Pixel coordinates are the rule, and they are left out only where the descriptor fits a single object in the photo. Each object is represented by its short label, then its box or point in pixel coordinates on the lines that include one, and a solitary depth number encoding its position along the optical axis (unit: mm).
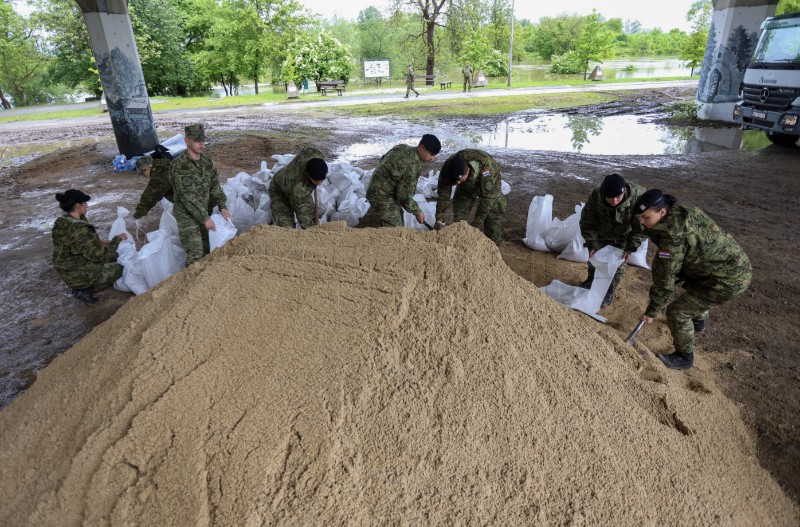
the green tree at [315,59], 23281
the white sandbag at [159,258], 3971
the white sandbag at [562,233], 4566
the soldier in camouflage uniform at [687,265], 2719
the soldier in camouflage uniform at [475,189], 4336
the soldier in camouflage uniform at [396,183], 4297
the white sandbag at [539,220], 4762
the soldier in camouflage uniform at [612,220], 3328
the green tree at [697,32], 21953
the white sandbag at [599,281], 3455
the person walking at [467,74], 21191
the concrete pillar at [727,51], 11562
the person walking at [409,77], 19891
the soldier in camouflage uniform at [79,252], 3941
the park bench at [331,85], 22312
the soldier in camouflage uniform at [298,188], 4129
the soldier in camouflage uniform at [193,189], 3965
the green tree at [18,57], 23312
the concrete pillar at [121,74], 8477
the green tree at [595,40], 25052
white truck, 8453
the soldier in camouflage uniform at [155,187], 4582
